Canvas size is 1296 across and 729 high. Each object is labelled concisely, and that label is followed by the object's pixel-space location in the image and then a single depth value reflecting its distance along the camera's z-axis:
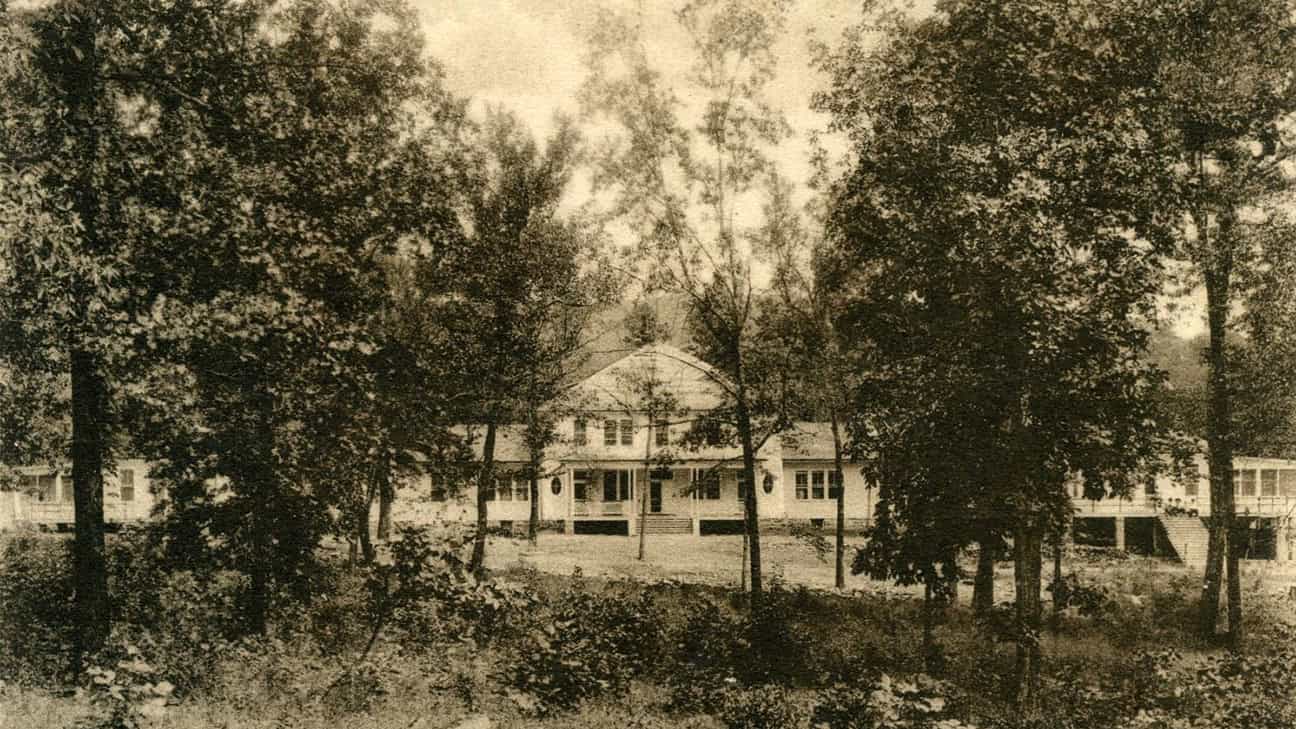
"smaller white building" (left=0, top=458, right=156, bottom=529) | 33.75
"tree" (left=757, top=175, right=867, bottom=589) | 17.83
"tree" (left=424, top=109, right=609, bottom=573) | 20.83
